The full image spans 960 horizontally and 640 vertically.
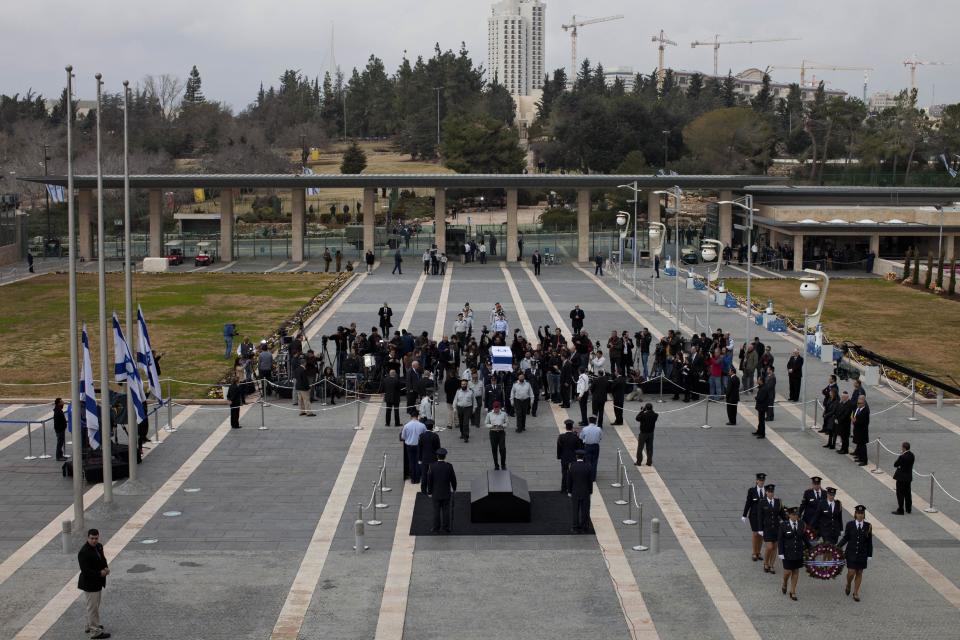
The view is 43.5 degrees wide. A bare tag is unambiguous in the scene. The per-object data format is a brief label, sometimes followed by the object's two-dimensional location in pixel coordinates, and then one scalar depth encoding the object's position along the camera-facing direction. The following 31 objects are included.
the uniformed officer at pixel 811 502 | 16.62
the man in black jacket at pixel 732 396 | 25.42
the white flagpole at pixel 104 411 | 19.38
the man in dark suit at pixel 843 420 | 23.19
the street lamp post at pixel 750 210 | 36.17
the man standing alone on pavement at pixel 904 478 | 19.00
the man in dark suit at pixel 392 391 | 25.66
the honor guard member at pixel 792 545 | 15.52
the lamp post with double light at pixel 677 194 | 46.19
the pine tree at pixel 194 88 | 175.38
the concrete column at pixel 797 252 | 62.66
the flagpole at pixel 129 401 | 20.56
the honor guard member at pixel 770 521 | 16.33
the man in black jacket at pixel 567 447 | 20.39
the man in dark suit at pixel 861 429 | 22.34
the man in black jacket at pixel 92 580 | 14.29
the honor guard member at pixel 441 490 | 18.28
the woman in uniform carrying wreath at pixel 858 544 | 15.48
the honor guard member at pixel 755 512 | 17.00
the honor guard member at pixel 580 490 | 18.28
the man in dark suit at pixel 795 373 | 28.33
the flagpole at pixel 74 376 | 17.55
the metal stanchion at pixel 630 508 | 18.99
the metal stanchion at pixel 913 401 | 26.69
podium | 18.83
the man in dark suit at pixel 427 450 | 20.36
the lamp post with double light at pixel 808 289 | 25.17
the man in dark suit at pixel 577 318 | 36.81
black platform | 18.52
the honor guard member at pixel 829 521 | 16.33
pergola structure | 62.41
